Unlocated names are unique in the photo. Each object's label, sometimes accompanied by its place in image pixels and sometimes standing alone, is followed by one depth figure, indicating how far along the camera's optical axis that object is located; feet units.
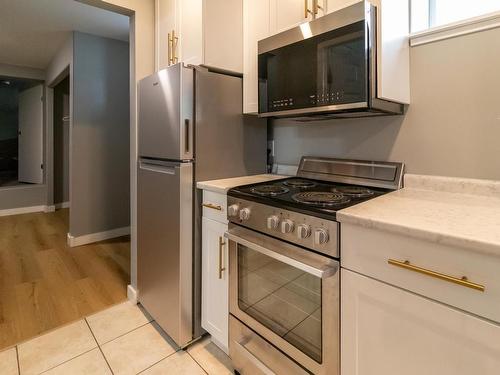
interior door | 16.06
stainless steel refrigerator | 5.10
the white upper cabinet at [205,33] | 5.36
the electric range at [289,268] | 3.40
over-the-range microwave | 3.93
